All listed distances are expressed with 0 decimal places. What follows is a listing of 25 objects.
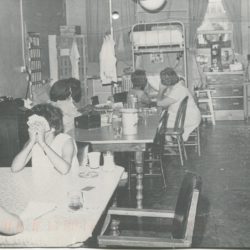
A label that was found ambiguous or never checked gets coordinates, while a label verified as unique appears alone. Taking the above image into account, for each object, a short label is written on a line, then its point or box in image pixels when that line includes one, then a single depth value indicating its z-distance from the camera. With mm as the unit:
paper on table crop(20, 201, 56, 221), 2156
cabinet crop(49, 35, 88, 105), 8914
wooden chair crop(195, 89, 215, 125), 9430
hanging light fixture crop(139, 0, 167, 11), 6609
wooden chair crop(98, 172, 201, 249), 2223
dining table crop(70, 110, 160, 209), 4148
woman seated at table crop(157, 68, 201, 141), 6418
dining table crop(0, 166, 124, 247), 2031
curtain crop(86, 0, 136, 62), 10250
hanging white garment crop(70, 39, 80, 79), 9156
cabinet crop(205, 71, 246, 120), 9797
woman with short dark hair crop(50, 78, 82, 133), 5102
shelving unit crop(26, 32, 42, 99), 7578
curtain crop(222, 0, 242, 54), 10047
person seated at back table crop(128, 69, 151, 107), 6824
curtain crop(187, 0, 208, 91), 10109
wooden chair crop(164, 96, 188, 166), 5996
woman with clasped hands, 2938
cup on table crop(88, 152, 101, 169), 3033
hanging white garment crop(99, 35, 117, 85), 9118
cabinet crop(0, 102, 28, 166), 5395
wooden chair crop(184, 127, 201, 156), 6660
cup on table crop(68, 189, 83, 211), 2258
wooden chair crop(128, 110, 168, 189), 4832
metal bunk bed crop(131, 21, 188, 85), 8789
